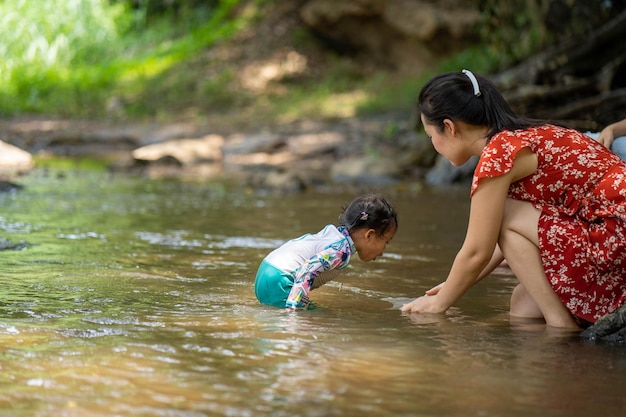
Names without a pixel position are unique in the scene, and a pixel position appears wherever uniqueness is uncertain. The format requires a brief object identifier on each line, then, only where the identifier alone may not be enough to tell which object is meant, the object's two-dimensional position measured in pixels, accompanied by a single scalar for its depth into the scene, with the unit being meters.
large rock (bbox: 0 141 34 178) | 20.48
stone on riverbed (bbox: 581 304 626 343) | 6.17
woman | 6.37
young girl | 7.36
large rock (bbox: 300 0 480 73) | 34.14
